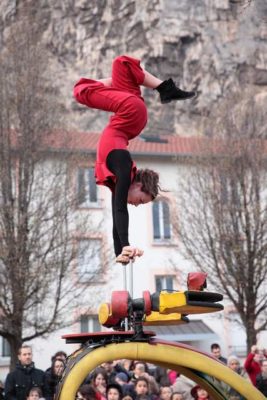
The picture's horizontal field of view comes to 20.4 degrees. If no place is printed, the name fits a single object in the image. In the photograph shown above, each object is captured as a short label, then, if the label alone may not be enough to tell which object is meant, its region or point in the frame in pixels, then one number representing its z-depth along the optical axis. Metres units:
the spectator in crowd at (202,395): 8.82
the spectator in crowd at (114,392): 10.10
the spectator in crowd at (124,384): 10.76
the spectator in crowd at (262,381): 10.49
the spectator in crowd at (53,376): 11.72
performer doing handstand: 5.52
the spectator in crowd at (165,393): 10.88
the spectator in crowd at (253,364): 12.73
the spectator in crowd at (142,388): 10.80
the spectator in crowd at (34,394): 10.46
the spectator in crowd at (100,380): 11.01
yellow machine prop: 4.65
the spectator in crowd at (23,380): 11.57
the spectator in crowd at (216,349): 13.05
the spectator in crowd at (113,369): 12.45
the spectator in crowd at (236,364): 12.20
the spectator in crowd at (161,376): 13.92
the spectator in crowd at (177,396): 9.84
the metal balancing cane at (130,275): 5.45
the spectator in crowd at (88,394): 9.12
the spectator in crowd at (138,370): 12.20
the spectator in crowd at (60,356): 11.82
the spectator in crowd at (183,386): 10.75
